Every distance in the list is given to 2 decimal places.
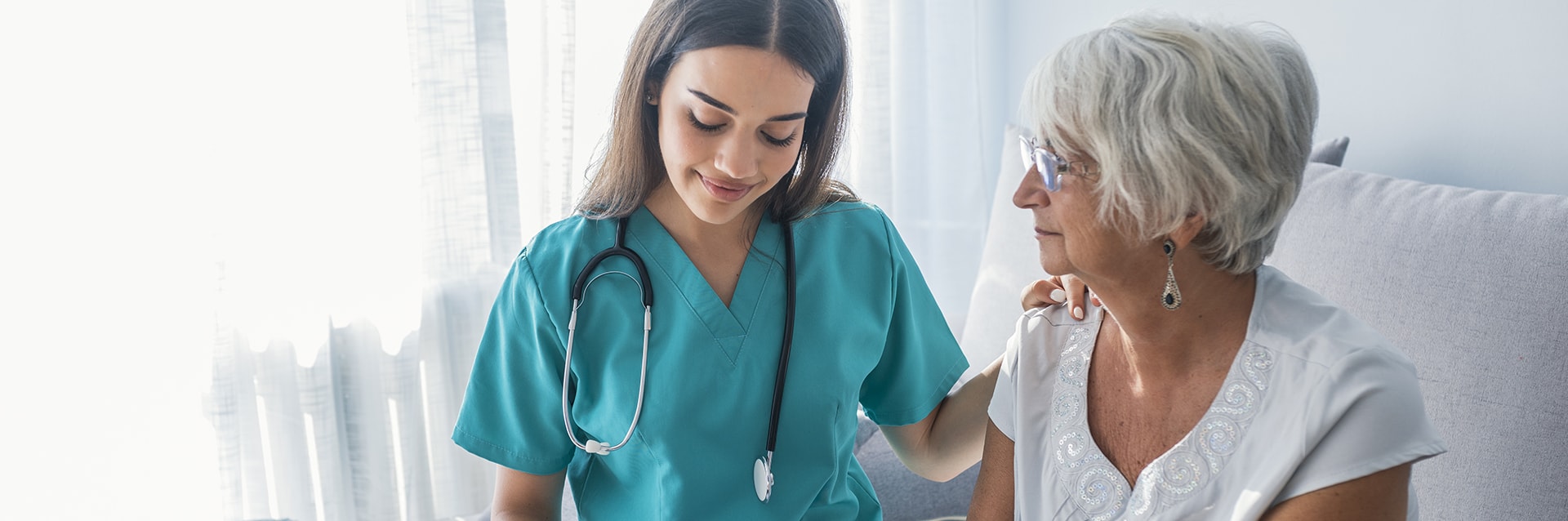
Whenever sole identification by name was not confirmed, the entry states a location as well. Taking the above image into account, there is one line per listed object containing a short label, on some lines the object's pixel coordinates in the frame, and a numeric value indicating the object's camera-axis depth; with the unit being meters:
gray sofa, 1.19
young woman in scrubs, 1.16
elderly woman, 0.95
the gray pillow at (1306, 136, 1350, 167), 1.59
